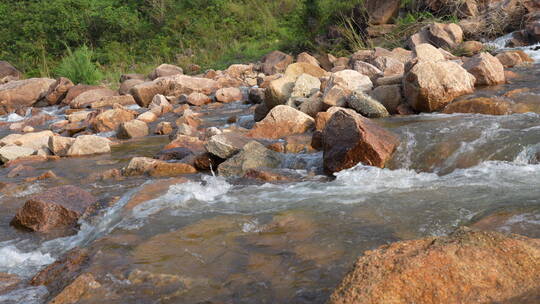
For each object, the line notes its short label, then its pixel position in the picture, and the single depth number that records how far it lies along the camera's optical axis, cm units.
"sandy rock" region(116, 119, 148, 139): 773
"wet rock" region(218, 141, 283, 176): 476
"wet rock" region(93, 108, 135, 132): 853
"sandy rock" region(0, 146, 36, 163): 655
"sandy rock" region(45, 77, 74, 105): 1320
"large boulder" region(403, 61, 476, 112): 601
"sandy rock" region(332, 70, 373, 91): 741
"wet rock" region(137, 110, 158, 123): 891
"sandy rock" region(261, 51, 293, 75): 1359
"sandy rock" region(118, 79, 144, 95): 1290
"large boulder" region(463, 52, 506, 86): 674
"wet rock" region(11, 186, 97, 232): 375
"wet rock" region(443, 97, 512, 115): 536
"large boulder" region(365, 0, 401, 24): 1379
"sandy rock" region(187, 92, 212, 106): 1039
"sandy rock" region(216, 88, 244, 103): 1054
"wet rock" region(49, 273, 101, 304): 230
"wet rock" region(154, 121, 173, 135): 781
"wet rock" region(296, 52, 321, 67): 1208
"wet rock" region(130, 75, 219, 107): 1163
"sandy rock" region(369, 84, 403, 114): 640
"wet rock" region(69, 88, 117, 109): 1193
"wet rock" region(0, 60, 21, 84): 1766
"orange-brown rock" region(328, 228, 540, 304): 161
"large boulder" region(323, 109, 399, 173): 439
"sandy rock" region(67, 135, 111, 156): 665
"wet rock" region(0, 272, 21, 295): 262
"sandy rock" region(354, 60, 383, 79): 853
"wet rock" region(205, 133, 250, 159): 517
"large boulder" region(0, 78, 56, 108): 1312
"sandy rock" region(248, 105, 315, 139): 614
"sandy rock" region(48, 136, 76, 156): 679
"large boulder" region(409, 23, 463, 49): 1081
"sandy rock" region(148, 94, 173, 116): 977
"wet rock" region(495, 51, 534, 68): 824
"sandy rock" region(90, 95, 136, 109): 1170
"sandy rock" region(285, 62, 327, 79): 913
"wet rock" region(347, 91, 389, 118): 625
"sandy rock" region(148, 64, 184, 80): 1431
